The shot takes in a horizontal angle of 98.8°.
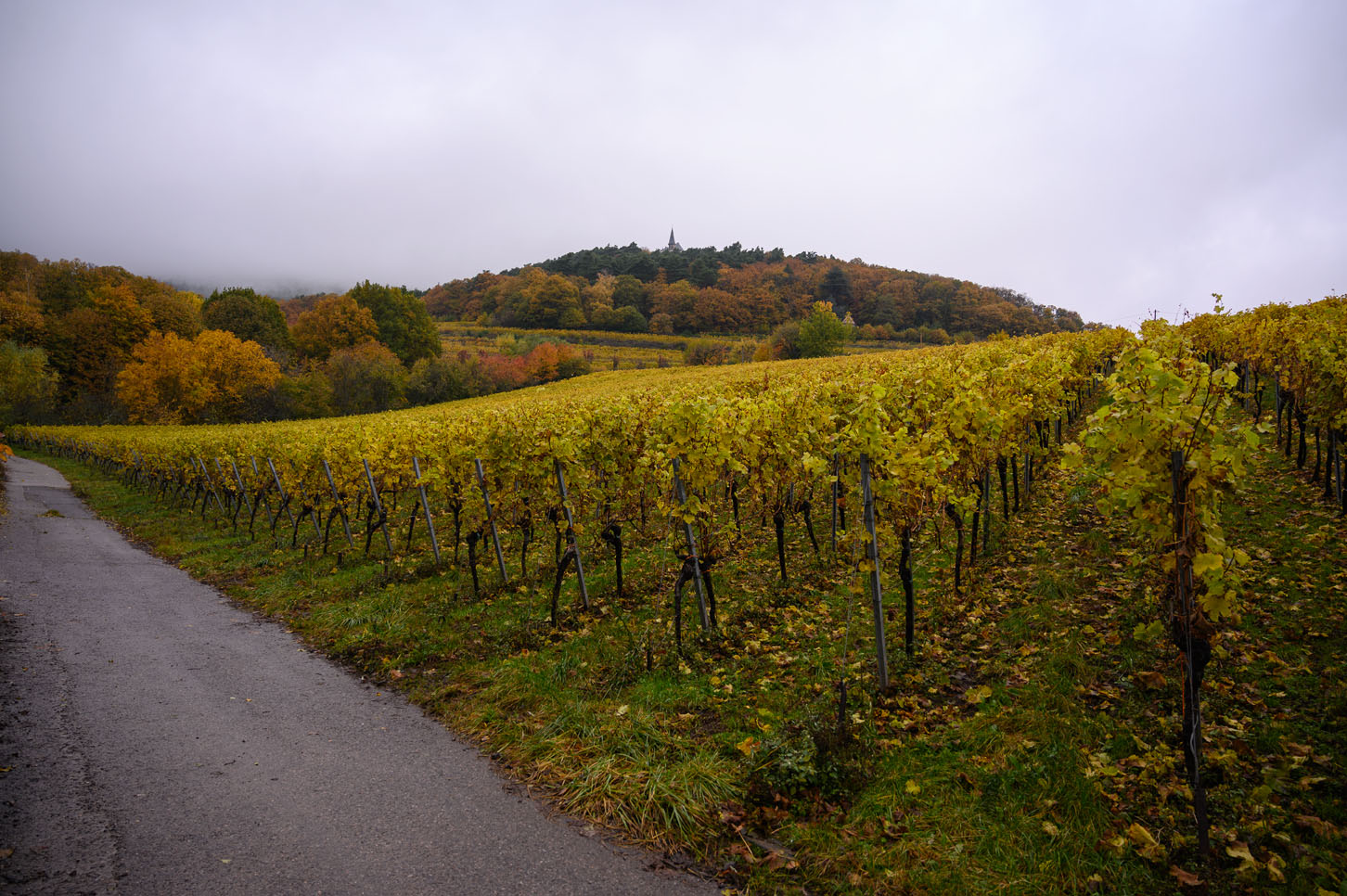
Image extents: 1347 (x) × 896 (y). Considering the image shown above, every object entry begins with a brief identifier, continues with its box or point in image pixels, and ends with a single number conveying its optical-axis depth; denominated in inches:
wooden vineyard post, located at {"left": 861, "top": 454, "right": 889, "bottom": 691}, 205.6
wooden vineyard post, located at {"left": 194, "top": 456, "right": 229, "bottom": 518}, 687.7
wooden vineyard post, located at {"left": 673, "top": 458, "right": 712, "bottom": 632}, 255.4
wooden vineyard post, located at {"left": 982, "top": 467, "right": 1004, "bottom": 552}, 307.9
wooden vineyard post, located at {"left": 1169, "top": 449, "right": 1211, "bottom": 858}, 130.4
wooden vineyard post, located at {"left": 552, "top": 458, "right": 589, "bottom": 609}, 281.5
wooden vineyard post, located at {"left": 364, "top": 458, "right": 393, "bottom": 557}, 429.1
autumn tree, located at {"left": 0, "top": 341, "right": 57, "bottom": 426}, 1782.7
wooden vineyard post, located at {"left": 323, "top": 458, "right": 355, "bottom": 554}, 460.1
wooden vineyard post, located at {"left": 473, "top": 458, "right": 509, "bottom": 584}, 343.0
